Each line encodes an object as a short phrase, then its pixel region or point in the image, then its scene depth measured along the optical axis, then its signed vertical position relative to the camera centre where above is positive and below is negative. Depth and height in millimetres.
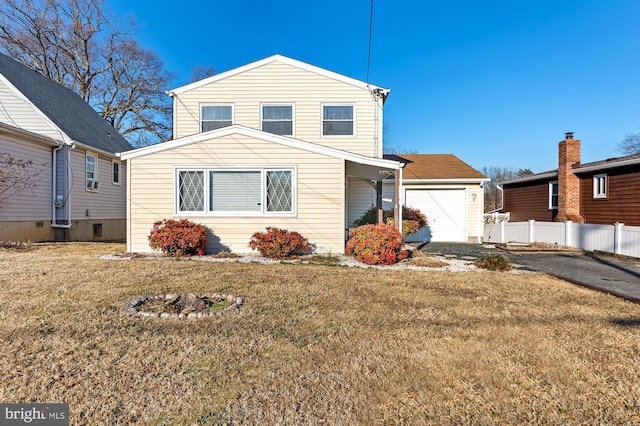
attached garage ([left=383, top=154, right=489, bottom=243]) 13734 +317
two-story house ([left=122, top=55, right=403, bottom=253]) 9125 +685
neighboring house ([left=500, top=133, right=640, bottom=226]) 11914 +911
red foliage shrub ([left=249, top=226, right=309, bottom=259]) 8547 -836
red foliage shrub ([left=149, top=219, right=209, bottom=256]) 8508 -719
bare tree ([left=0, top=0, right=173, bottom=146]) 20734 +10461
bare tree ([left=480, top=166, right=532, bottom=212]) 31359 +4617
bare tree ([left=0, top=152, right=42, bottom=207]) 10695 +1110
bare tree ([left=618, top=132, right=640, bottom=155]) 31906 +6645
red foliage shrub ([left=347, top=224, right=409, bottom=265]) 8062 -842
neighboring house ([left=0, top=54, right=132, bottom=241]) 11492 +1838
